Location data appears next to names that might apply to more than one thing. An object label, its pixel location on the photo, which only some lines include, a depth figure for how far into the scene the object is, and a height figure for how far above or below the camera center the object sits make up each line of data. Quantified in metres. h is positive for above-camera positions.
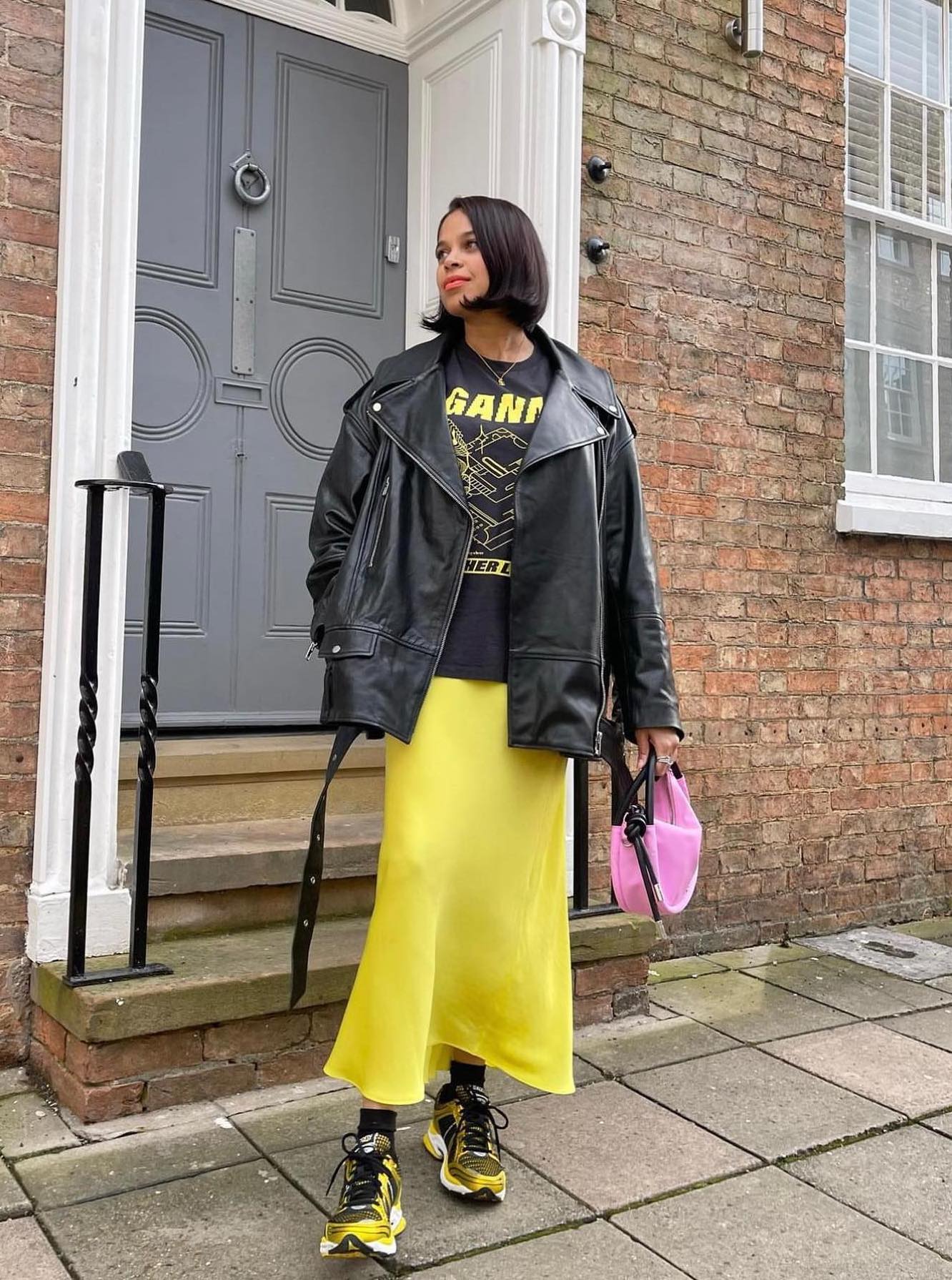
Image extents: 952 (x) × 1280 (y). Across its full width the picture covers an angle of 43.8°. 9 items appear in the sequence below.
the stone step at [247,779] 3.51 -0.27
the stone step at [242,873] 3.17 -0.50
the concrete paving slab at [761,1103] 2.80 -1.02
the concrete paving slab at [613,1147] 2.52 -1.03
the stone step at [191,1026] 2.70 -0.80
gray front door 3.79 +1.27
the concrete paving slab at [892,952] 4.29 -0.96
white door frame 2.93 +0.69
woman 2.25 +0.03
